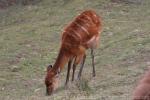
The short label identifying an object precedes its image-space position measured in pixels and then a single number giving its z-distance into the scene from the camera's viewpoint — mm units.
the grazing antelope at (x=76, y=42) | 19578
